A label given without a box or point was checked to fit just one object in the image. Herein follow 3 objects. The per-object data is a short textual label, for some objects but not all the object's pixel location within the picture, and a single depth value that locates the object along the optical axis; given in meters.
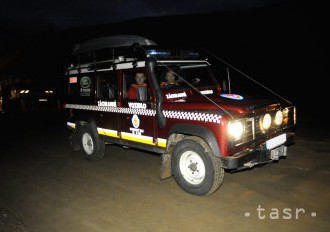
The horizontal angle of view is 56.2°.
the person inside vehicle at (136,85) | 5.97
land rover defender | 4.59
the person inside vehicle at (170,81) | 5.84
